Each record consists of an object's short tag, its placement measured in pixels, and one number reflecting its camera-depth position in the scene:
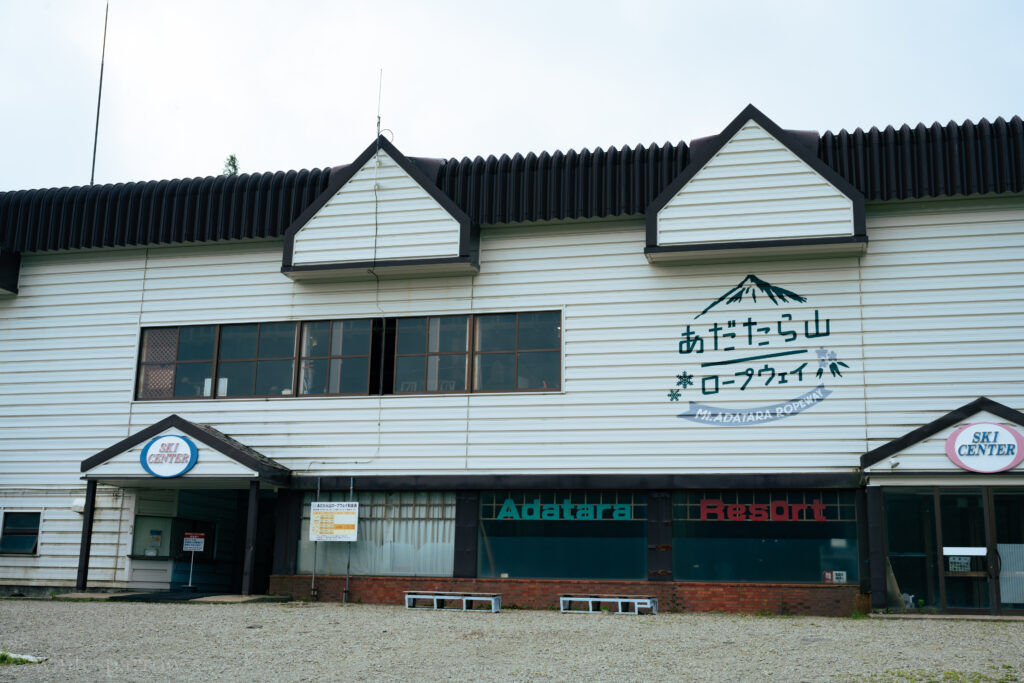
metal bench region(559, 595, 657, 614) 19.12
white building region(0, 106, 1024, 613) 19.36
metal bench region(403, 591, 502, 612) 19.77
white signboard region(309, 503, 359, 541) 21.12
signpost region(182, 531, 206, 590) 23.70
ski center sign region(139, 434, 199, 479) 21.19
